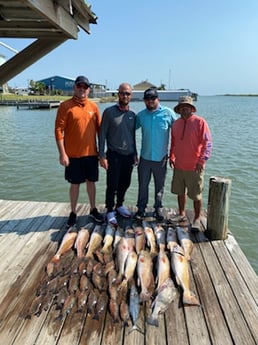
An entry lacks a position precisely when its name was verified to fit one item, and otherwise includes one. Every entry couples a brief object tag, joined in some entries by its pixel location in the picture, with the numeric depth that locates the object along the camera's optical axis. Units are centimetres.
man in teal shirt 368
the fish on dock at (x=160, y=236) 335
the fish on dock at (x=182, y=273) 255
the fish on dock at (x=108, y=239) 327
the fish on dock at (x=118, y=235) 337
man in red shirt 355
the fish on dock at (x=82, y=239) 325
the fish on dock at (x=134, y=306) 229
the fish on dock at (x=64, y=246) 297
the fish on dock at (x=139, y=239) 331
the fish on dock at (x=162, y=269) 276
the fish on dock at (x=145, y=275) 259
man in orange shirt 351
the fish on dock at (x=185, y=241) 326
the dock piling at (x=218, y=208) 355
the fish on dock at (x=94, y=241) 325
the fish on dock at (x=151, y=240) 329
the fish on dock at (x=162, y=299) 235
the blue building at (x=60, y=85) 7629
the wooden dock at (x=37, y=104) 4206
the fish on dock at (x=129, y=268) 273
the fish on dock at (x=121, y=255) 286
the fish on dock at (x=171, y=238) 331
